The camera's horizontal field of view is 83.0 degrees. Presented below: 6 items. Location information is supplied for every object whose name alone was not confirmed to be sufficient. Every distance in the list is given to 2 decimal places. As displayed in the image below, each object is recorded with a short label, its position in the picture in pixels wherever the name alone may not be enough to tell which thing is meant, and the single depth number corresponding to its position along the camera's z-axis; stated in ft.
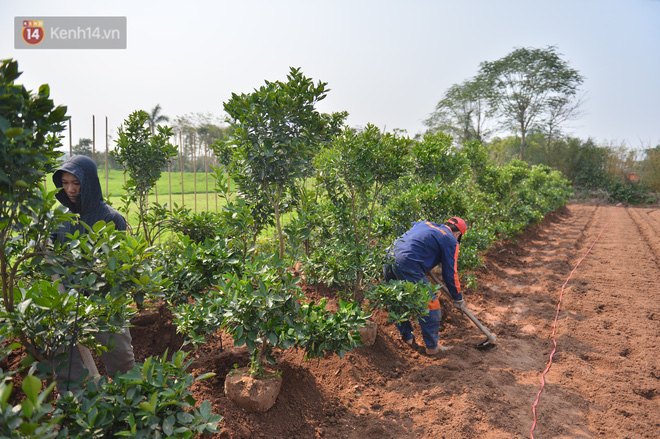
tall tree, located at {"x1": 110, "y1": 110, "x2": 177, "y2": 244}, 13.94
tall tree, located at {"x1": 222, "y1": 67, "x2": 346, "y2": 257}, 10.04
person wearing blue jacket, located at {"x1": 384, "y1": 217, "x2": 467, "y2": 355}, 13.70
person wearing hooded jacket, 9.28
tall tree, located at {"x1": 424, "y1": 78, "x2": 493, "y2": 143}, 111.34
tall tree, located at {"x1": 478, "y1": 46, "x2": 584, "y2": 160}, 97.40
